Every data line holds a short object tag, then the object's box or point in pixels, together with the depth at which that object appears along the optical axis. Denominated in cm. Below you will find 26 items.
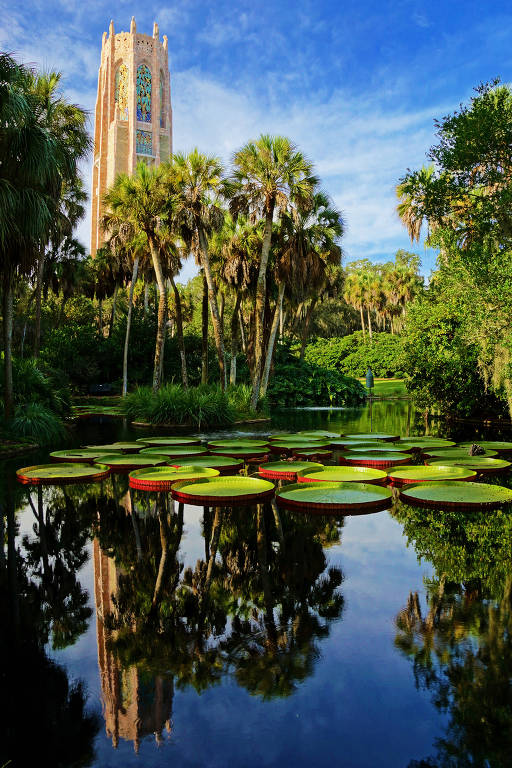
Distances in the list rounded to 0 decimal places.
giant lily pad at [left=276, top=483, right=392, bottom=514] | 691
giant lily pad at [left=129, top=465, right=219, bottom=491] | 830
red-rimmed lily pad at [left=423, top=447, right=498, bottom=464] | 1052
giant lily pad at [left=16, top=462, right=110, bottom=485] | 858
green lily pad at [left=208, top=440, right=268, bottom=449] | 1195
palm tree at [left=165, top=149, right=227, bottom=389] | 2255
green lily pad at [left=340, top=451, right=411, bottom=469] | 995
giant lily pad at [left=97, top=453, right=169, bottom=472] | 992
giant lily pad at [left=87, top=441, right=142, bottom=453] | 1163
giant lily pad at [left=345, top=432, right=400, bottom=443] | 1321
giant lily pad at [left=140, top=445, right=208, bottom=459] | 1091
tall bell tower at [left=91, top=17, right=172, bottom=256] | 9575
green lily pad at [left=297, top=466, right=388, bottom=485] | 800
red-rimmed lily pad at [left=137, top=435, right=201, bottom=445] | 1301
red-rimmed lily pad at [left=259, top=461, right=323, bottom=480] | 906
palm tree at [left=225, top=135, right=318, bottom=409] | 2128
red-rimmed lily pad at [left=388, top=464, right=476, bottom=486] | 824
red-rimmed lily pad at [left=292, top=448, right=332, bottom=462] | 1127
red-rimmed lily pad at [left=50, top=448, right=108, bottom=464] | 1003
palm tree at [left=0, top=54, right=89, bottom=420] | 1168
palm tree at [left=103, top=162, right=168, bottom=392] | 2297
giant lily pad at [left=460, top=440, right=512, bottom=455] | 1180
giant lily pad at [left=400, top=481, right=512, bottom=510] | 697
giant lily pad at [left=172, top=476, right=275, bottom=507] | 716
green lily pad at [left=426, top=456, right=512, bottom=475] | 931
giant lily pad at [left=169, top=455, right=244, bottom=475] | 935
